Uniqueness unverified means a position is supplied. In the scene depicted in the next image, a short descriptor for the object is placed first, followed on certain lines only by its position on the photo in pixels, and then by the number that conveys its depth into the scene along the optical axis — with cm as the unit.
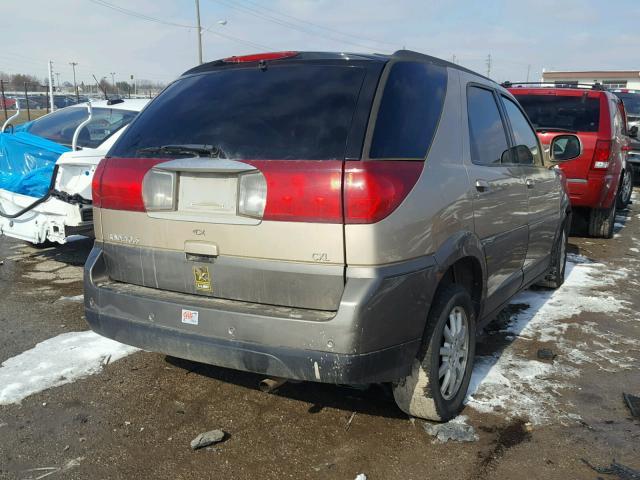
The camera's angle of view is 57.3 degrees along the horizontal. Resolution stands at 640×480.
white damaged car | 549
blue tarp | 587
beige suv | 248
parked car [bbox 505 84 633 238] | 750
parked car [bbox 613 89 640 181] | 1316
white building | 6494
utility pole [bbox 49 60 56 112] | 2258
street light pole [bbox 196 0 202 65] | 3353
